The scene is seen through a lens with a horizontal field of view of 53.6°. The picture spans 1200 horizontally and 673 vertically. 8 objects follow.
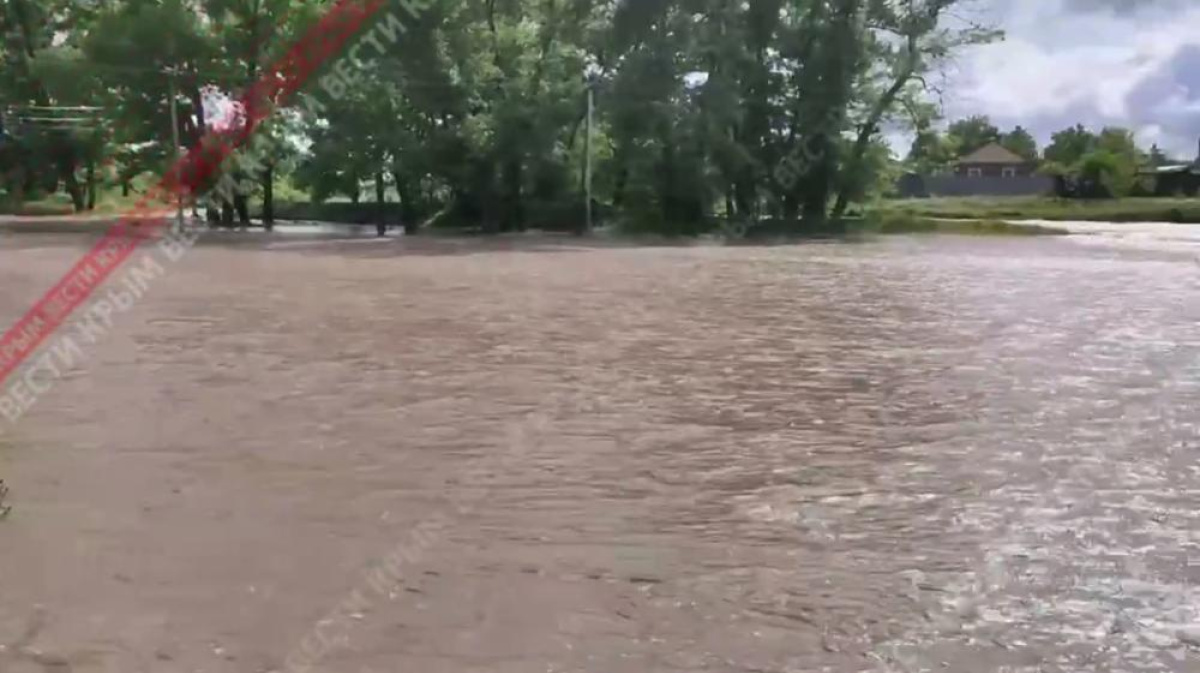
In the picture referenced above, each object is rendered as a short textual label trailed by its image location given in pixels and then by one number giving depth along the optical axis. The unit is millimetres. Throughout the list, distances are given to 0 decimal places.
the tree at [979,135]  34588
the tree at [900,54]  32344
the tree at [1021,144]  79919
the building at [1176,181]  53531
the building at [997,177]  65688
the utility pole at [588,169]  33628
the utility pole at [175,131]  32906
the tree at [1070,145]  69375
